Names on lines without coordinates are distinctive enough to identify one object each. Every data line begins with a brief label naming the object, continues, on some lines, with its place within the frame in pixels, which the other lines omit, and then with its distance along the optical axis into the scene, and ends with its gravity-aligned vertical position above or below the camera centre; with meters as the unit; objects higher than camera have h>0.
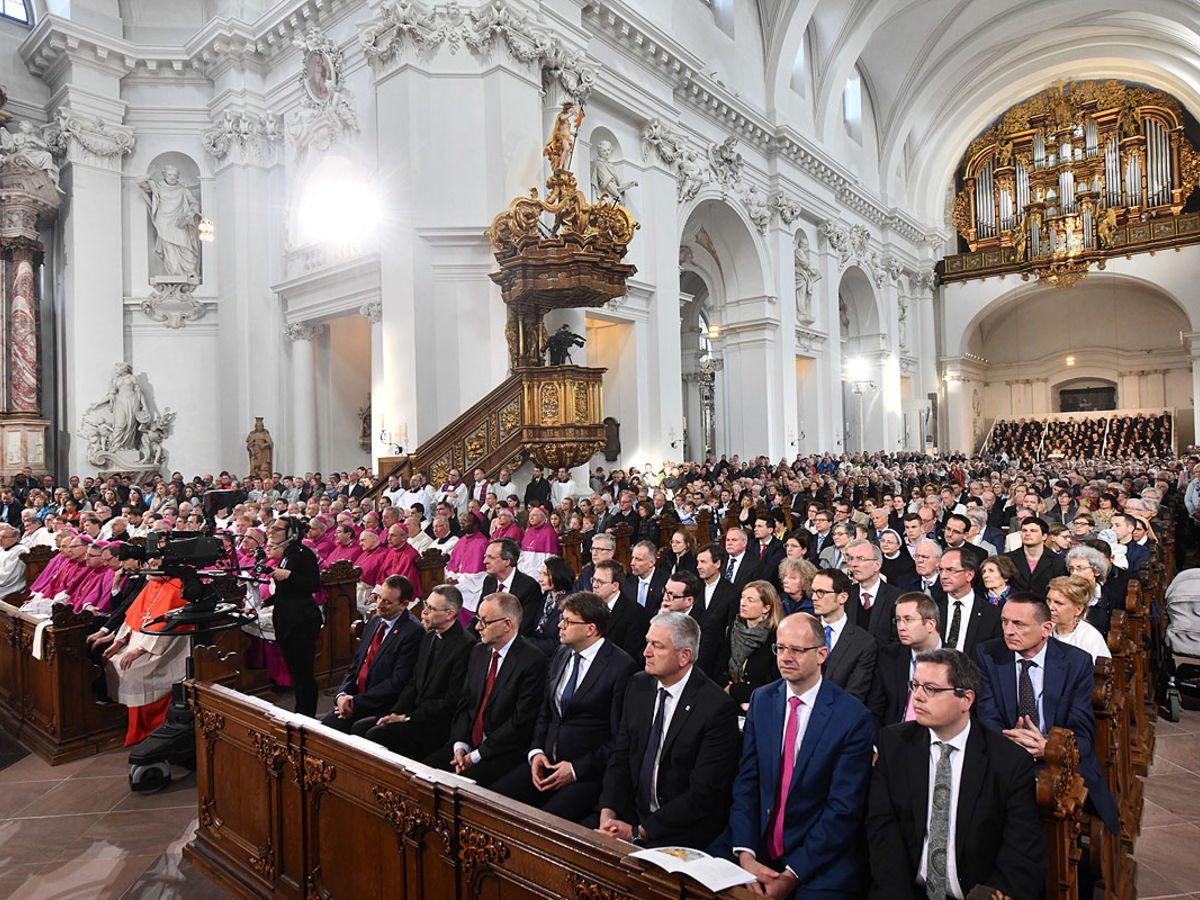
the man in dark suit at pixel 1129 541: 5.81 -0.74
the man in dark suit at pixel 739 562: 5.82 -0.82
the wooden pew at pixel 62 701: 5.14 -1.55
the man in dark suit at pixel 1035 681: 3.13 -0.97
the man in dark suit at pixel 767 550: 6.21 -0.82
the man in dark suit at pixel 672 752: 2.79 -1.10
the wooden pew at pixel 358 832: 2.26 -1.26
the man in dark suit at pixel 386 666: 4.23 -1.11
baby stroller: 5.49 -1.35
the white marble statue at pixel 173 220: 16.25 +5.11
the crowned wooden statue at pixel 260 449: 15.31 +0.33
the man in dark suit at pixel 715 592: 4.84 -0.86
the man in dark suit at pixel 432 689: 3.95 -1.16
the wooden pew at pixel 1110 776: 2.82 -1.33
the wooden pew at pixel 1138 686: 4.19 -1.30
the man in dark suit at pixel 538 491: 11.02 -0.45
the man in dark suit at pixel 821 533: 7.22 -0.76
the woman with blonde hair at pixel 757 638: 4.04 -0.97
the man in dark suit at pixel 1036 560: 5.32 -0.80
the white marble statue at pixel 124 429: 15.30 +0.79
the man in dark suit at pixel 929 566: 4.95 -0.74
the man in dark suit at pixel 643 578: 5.34 -0.84
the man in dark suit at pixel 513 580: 5.17 -0.82
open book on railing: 2.00 -1.08
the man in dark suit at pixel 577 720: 3.25 -1.14
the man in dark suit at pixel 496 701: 3.52 -1.11
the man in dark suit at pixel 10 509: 11.55 -0.55
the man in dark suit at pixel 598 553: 5.30 -0.65
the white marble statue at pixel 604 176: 14.76 +5.27
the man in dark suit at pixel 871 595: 4.43 -0.85
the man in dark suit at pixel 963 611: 4.06 -0.86
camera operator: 5.22 -1.01
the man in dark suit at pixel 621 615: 4.57 -0.94
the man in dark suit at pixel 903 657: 3.33 -0.95
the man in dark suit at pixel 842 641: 3.64 -0.90
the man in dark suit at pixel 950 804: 2.21 -1.04
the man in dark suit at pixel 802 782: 2.45 -1.09
